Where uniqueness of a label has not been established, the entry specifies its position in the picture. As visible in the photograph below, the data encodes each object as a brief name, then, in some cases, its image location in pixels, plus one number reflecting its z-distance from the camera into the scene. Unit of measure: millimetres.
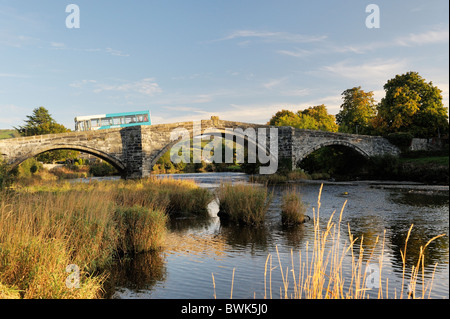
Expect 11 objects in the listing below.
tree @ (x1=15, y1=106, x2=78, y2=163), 51375
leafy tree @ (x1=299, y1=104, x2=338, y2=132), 59594
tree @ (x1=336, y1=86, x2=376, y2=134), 57575
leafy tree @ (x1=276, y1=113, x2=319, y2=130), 49938
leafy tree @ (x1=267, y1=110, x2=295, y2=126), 64956
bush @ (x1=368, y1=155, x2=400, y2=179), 34781
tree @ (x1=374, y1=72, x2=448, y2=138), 44875
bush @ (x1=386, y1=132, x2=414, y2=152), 43781
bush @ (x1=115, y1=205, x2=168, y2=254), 8578
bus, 36594
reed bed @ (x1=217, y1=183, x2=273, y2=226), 12189
